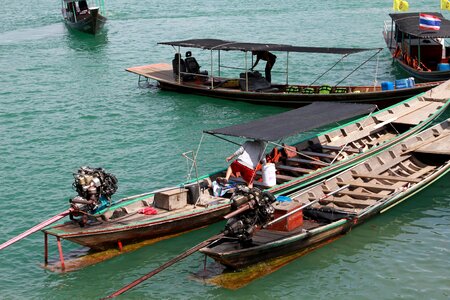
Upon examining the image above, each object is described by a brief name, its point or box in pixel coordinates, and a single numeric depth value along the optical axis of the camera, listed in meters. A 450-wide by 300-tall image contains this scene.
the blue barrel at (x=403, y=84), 22.30
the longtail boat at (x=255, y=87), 22.09
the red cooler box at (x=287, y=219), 12.53
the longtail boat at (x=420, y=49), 24.23
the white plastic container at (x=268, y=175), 14.46
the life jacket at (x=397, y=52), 28.67
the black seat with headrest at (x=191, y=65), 25.83
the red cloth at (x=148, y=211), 13.41
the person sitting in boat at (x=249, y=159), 14.34
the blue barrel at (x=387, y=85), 22.39
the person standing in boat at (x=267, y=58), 24.41
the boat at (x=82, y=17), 41.97
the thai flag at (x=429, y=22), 24.09
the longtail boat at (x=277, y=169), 12.88
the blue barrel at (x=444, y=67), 24.41
